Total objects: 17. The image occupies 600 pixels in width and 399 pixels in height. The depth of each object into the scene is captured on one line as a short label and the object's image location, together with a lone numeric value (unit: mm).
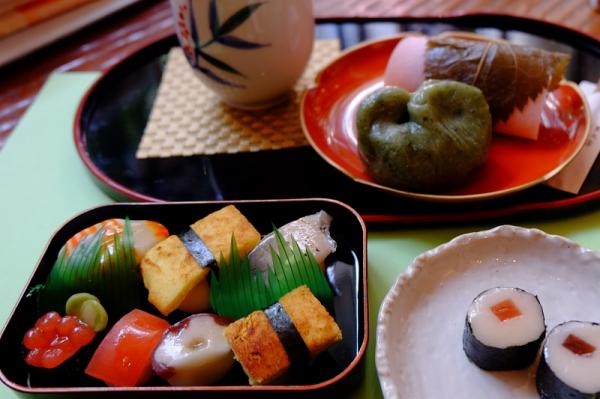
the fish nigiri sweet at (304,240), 295
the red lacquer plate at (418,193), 334
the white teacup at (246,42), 356
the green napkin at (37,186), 338
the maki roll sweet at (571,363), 243
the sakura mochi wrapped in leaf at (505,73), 356
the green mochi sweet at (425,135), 324
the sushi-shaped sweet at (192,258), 286
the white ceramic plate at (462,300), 262
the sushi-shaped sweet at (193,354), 264
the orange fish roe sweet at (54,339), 275
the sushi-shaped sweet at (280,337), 259
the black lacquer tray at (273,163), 328
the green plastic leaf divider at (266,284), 284
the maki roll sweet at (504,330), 259
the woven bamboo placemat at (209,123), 387
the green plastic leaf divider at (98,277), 293
